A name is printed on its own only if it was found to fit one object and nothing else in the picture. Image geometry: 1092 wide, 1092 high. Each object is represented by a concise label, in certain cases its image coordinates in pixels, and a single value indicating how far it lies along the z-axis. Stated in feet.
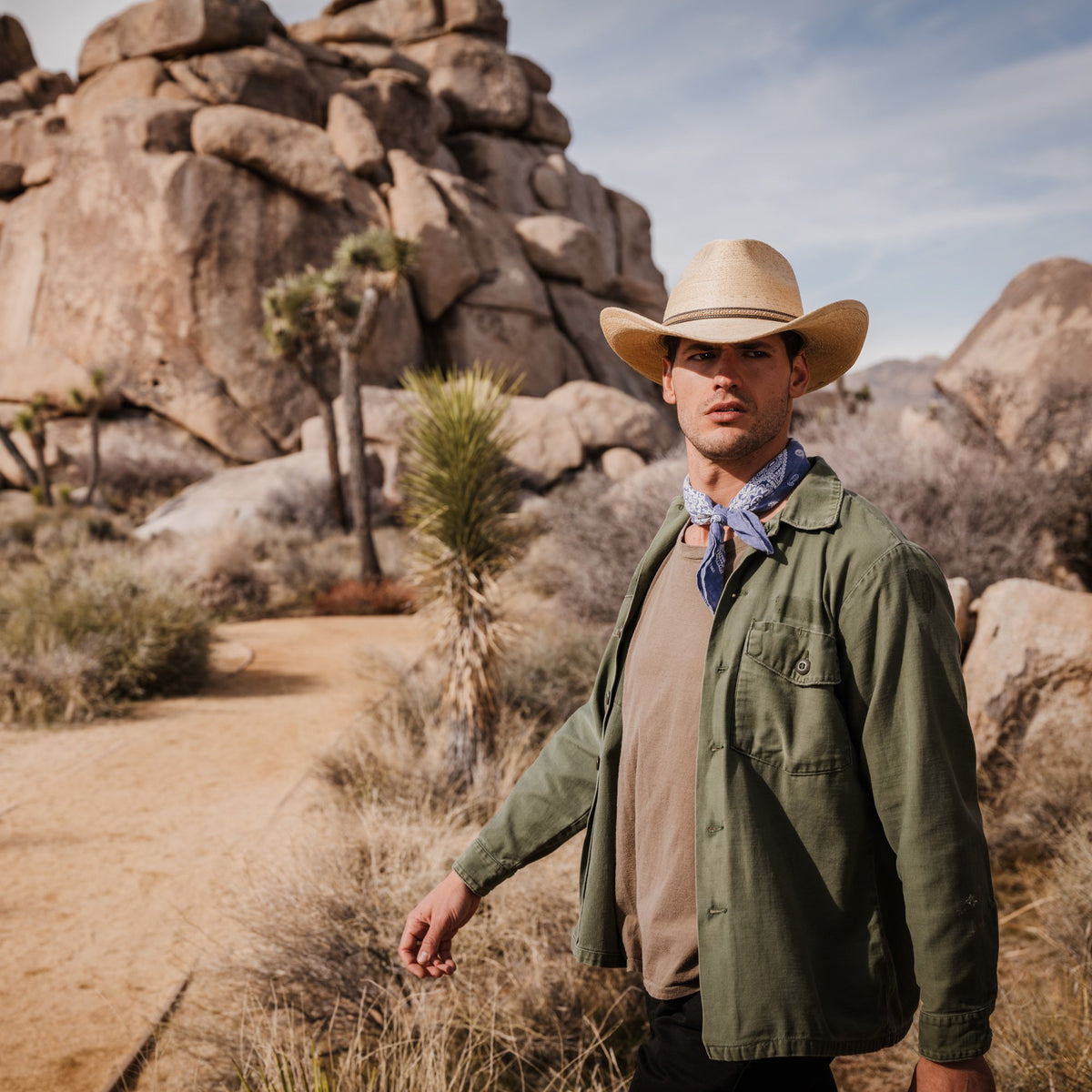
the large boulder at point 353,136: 87.40
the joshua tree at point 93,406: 65.05
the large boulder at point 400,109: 94.94
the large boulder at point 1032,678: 15.71
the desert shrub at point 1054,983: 8.36
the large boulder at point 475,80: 109.81
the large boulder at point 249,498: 58.49
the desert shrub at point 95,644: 24.50
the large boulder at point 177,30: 85.25
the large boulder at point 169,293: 76.13
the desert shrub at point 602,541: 29.27
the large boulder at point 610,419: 70.79
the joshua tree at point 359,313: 51.06
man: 4.73
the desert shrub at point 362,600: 44.14
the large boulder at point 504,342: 89.45
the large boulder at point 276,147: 77.77
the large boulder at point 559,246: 99.30
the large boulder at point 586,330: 99.45
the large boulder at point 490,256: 90.99
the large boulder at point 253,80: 84.69
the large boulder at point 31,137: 91.86
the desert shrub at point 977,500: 23.40
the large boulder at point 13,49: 110.73
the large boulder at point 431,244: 86.89
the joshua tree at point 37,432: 63.16
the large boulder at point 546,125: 116.78
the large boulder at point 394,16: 112.98
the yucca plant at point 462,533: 17.94
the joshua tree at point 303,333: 59.26
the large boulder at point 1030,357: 32.22
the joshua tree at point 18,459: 70.03
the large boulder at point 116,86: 85.81
